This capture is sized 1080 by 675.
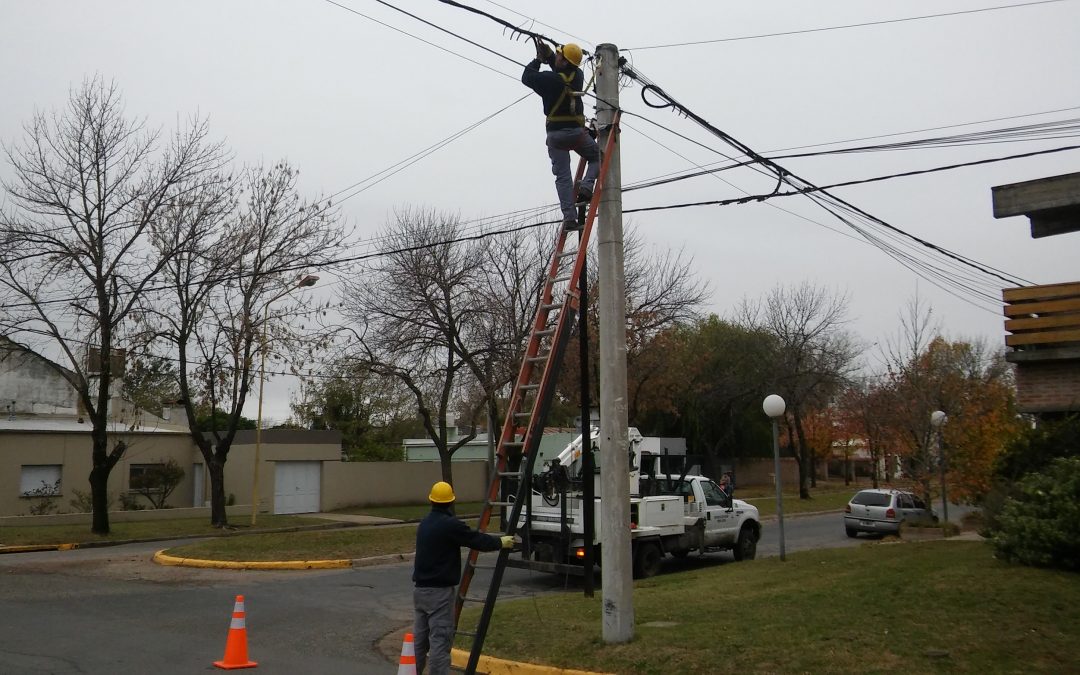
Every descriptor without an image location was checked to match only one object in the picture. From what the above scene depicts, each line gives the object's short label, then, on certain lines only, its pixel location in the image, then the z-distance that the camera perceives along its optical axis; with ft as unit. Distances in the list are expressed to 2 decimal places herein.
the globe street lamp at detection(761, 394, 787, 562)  54.70
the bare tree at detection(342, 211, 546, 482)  96.99
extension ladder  25.89
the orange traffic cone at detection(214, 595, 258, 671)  29.68
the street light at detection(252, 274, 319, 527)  84.43
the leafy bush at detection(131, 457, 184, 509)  111.45
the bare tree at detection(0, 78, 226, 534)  77.15
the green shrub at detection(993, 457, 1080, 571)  33.80
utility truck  51.62
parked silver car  80.89
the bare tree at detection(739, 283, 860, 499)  136.87
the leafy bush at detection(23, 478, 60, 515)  98.22
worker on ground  24.12
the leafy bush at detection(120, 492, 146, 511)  107.24
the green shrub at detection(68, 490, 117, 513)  103.50
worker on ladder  29.48
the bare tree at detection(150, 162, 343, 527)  81.66
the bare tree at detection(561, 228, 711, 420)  104.22
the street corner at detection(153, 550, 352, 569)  60.18
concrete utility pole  28.73
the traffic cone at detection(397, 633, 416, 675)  23.52
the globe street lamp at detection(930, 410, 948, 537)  67.67
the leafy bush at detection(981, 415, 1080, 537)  42.50
